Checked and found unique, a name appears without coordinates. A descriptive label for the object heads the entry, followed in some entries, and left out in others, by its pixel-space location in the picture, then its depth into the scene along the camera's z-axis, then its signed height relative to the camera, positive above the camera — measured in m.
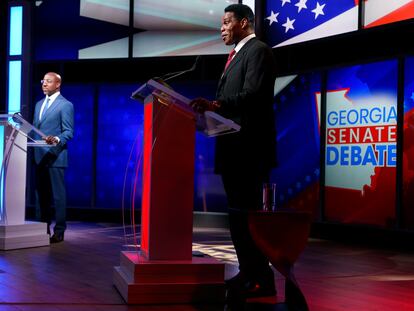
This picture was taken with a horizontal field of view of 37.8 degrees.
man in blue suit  5.84 +0.24
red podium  3.22 -0.26
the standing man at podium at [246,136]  3.07 +0.23
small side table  2.69 -0.26
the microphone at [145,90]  3.07 +0.50
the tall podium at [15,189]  5.43 -0.11
